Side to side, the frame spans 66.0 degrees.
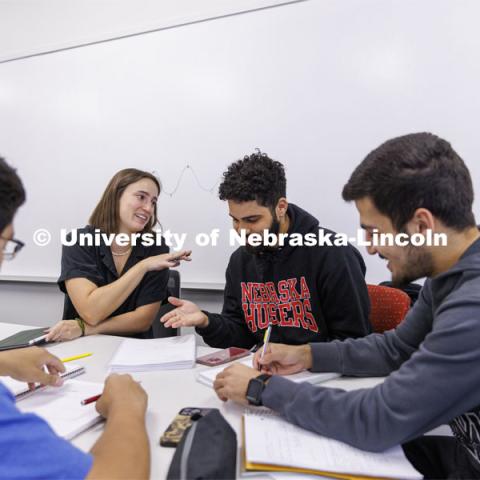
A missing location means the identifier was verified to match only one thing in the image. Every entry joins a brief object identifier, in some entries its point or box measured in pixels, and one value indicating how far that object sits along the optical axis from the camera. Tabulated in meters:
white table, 0.67
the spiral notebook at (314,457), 0.57
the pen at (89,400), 0.79
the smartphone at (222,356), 1.05
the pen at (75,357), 1.09
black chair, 1.72
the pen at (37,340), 1.20
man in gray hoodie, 0.61
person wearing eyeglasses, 0.46
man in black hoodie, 1.27
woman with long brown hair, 1.44
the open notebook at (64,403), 0.72
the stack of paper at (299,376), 0.90
